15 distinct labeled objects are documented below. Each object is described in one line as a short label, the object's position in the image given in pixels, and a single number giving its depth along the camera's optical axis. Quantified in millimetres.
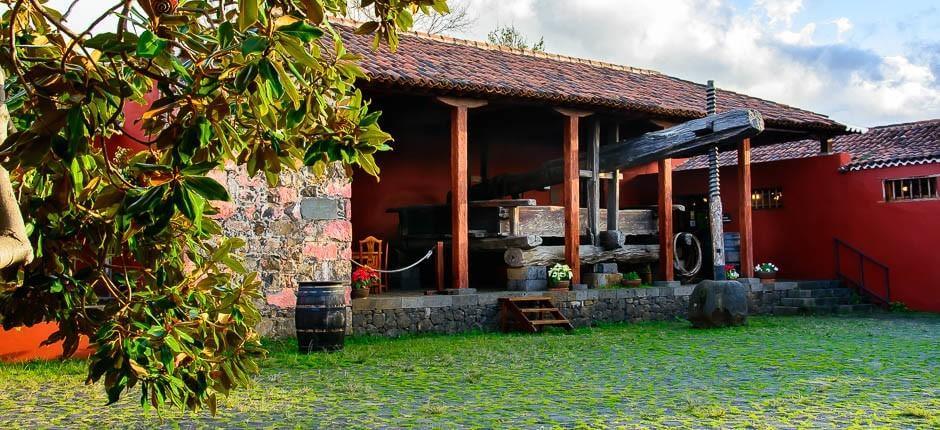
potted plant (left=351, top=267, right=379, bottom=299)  10422
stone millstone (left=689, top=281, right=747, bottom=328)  11508
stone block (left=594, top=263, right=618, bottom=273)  12703
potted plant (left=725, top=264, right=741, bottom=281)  14148
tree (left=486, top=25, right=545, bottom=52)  27000
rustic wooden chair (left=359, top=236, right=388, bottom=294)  11055
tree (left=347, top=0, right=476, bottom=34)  22094
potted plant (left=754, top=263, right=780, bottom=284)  14609
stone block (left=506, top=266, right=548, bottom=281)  11812
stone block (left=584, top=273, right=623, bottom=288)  12523
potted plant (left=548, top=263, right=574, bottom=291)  11789
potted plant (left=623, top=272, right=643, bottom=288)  12789
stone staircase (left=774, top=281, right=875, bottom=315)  14266
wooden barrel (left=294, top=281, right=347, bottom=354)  8906
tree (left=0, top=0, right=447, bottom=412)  2605
